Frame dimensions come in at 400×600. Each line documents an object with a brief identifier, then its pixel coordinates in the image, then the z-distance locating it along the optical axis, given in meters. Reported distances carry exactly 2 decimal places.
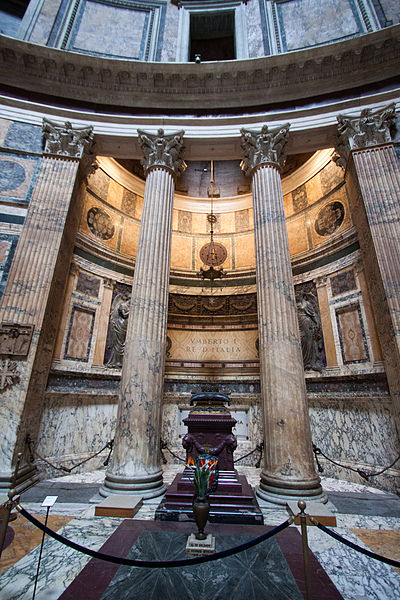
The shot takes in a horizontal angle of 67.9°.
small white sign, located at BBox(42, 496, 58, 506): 2.41
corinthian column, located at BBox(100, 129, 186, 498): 5.15
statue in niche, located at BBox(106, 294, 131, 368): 8.85
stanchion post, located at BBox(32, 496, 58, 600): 2.41
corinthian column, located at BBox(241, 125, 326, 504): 5.04
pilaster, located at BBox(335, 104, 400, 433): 5.99
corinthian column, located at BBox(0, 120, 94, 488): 5.64
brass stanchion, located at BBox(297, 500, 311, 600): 2.07
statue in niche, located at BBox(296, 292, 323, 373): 8.55
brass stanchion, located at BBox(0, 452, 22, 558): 2.01
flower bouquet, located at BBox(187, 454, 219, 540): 3.10
